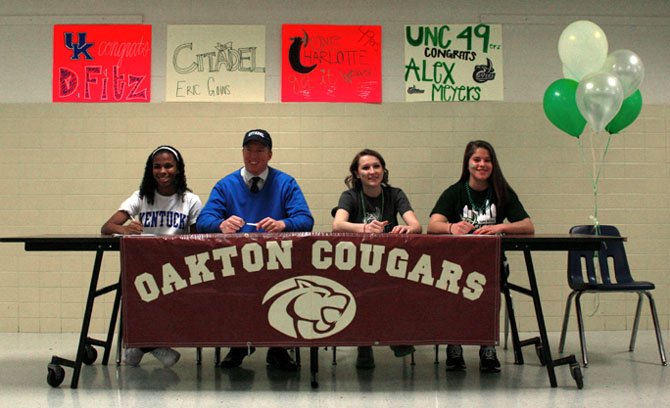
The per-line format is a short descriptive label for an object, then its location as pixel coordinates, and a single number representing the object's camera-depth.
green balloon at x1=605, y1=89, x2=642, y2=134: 4.32
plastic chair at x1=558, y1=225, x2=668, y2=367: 3.99
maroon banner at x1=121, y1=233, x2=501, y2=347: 3.20
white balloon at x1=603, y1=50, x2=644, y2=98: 4.11
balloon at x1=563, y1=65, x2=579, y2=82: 4.26
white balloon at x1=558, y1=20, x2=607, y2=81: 4.12
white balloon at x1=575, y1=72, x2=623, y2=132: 3.93
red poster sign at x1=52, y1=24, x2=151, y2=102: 5.16
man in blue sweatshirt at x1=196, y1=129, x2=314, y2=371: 3.80
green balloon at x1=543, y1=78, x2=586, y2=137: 4.25
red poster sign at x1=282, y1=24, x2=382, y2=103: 5.17
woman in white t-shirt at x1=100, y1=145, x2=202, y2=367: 3.98
